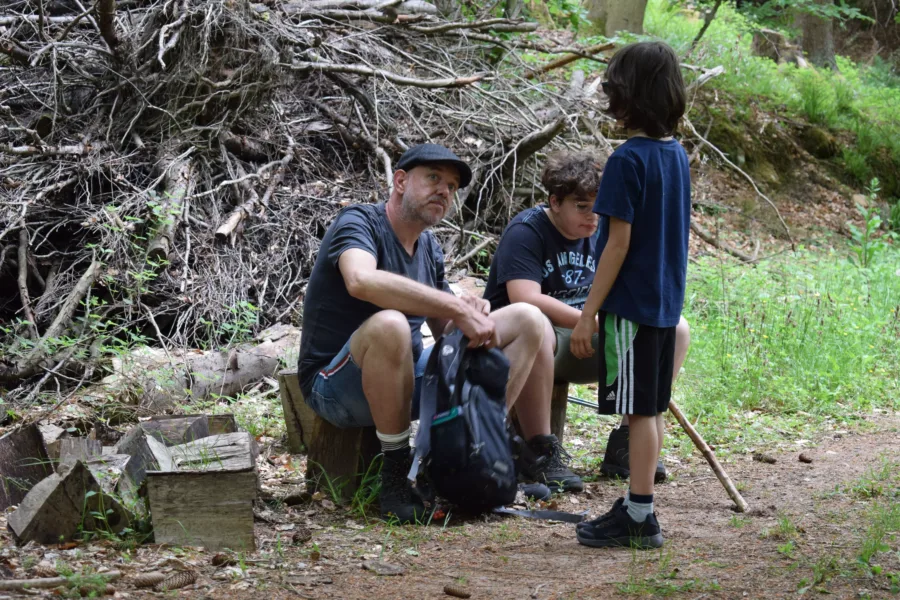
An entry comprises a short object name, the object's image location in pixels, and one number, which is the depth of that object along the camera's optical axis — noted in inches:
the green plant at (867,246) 336.8
